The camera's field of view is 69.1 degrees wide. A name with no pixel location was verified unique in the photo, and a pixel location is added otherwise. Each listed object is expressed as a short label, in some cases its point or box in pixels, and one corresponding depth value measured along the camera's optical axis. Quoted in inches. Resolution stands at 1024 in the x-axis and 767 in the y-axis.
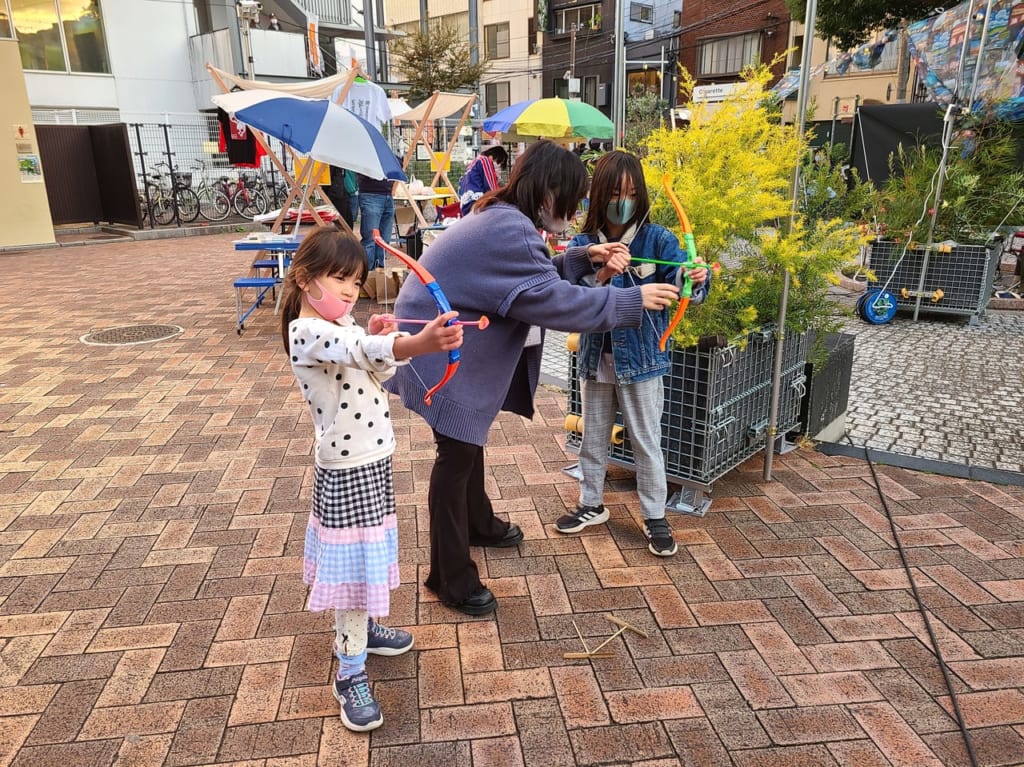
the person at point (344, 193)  311.0
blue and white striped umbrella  229.0
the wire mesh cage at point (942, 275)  291.1
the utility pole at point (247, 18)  605.3
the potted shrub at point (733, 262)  130.0
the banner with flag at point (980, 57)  317.1
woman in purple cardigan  94.3
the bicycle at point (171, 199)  609.9
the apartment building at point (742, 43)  1035.9
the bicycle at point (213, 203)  661.3
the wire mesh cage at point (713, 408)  132.7
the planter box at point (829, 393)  165.5
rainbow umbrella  377.4
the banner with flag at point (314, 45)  700.7
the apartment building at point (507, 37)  1583.4
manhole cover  257.6
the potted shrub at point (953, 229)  293.6
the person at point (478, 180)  299.0
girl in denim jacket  112.4
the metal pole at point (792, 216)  136.9
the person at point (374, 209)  303.1
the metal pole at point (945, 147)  284.5
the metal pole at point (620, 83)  188.1
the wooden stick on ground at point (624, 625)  104.0
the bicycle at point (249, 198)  666.2
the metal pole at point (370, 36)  708.7
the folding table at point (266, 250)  268.1
